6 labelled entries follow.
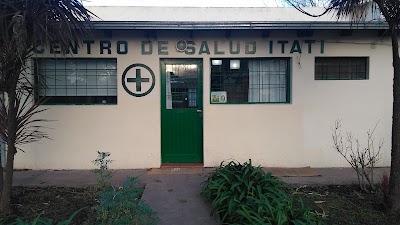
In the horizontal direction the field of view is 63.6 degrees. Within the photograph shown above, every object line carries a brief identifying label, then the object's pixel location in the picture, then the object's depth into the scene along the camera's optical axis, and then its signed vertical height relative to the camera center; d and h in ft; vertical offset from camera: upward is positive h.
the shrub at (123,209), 10.63 -3.57
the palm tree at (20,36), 12.09 +2.61
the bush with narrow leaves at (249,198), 11.41 -3.85
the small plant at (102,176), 13.17 -3.06
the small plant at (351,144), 22.07 -2.79
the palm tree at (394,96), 13.48 +0.28
